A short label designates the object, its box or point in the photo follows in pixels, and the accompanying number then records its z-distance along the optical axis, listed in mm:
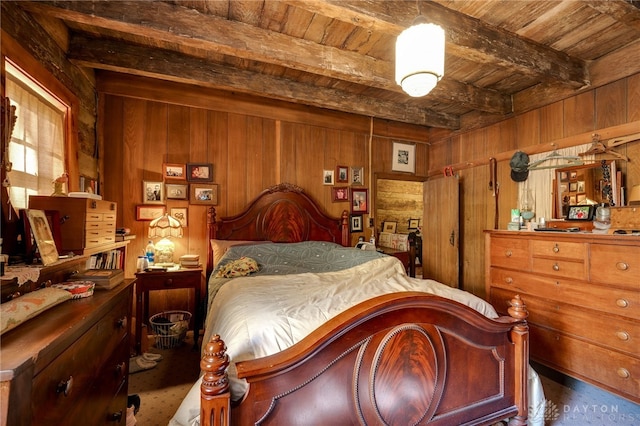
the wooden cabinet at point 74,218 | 1626
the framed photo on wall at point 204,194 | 3198
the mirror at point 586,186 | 2482
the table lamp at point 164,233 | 2877
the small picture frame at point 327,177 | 3797
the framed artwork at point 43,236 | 1249
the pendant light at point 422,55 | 1508
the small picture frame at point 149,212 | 3008
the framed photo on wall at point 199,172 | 3178
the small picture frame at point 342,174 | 3867
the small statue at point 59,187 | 1757
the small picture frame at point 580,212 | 2534
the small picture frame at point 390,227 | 6832
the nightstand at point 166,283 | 2523
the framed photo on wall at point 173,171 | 3102
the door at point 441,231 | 3871
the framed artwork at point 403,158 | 4254
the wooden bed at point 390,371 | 1052
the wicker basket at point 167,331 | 2719
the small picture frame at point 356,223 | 3906
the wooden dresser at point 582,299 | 1892
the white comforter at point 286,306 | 1166
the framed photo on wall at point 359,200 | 3934
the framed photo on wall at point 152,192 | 3029
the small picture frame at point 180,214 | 3134
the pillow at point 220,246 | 2910
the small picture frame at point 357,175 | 3959
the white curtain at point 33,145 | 1686
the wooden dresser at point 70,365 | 699
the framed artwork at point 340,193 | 3838
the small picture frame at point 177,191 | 3107
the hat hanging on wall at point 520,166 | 3141
